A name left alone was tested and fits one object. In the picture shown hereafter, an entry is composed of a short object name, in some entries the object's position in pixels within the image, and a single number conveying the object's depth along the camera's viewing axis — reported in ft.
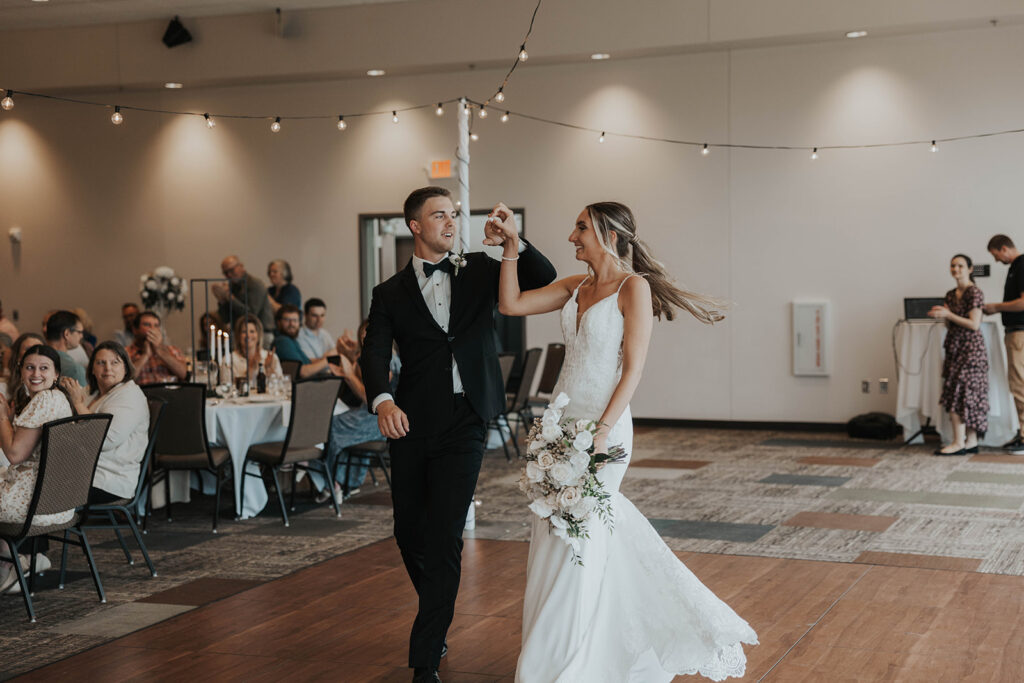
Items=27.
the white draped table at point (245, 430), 24.02
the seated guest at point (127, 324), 42.42
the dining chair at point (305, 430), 23.18
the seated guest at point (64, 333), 23.88
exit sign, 42.45
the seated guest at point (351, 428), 25.84
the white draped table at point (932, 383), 32.55
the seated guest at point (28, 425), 16.53
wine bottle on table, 26.73
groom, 12.59
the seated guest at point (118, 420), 19.01
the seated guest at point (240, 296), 36.60
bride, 11.50
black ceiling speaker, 42.86
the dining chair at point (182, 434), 23.09
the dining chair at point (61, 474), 16.06
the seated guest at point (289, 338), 31.86
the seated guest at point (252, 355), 28.30
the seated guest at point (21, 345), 20.75
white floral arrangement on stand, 37.24
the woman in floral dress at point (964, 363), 31.32
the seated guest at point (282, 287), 41.32
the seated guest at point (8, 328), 31.42
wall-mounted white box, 37.99
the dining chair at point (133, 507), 18.51
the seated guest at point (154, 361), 27.14
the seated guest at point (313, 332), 33.17
